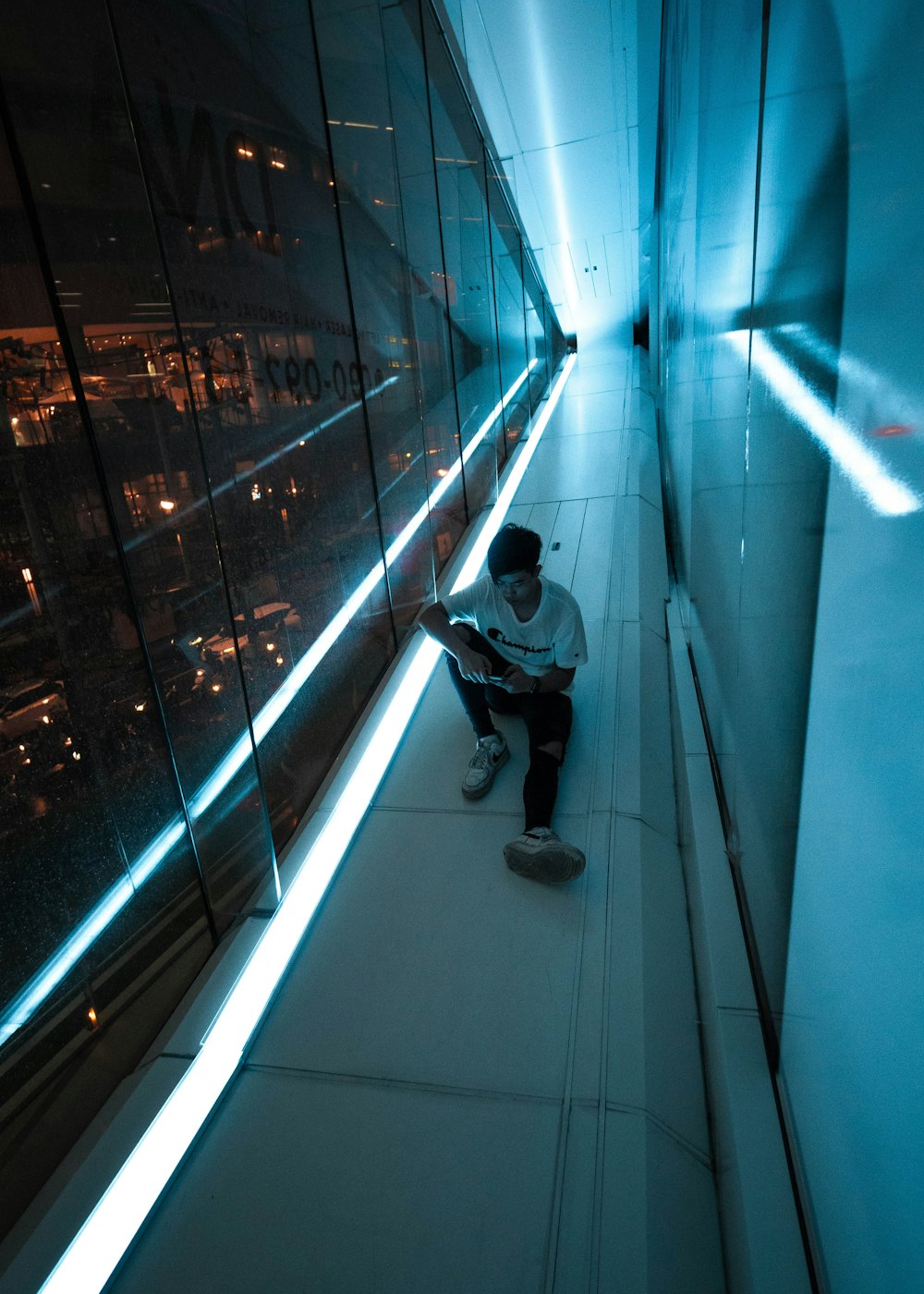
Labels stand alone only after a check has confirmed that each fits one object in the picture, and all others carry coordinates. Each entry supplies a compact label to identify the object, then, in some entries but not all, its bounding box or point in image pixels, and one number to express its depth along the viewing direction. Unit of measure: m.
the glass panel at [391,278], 3.49
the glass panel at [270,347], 2.14
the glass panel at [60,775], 1.44
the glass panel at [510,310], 8.41
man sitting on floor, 2.55
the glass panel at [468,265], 5.55
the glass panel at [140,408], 1.62
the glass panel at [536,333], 11.67
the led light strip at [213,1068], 1.33
